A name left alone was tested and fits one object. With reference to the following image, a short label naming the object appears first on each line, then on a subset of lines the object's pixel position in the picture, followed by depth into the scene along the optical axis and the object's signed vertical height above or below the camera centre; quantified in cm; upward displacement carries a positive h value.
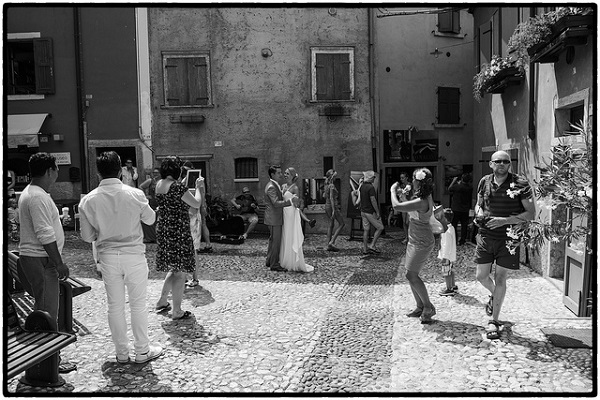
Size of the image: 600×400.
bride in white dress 855 -124
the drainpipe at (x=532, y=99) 870 +91
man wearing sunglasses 494 -56
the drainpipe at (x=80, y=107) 1455 +152
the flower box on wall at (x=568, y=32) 607 +139
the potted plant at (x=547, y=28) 609 +155
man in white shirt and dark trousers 405 -55
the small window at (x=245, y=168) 1486 -15
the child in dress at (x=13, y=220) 845 -82
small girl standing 678 -121
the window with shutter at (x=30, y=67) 1452 +265
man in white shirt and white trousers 421 -60
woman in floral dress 551 -65
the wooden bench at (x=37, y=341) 359 -116
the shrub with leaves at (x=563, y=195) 415 -30
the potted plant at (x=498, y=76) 931 +142
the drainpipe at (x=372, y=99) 1459 +160
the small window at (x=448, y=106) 1725 +164
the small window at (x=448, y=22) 1730 +424
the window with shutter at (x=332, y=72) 1459 +232
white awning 1426 +96
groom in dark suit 850 -75
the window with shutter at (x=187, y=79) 1466 +223
